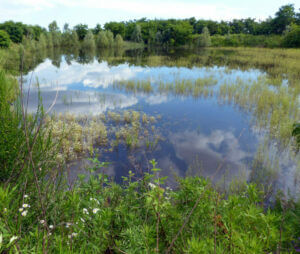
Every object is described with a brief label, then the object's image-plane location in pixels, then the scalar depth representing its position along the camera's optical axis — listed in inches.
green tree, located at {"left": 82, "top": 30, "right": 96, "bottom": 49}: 2078.0
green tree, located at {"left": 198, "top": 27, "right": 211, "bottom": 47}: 2209.6
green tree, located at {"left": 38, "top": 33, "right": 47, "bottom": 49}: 1768.0
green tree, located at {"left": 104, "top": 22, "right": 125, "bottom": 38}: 3029.0
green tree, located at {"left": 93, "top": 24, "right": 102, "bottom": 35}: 3055.6
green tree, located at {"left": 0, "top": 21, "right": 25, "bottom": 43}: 2455.7
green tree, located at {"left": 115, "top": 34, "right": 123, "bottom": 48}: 2203.5
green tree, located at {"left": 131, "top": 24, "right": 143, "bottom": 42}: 2639.5
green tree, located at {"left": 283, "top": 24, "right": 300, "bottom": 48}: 1798.7
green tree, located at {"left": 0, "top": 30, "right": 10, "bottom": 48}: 1624.8
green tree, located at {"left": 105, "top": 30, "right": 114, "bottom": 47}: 2196.0
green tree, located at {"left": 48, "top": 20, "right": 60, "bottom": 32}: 2519.1
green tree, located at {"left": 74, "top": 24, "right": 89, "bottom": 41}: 2832.2
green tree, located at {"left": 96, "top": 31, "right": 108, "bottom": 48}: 2122.5
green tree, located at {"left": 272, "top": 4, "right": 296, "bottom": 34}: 2437.3
